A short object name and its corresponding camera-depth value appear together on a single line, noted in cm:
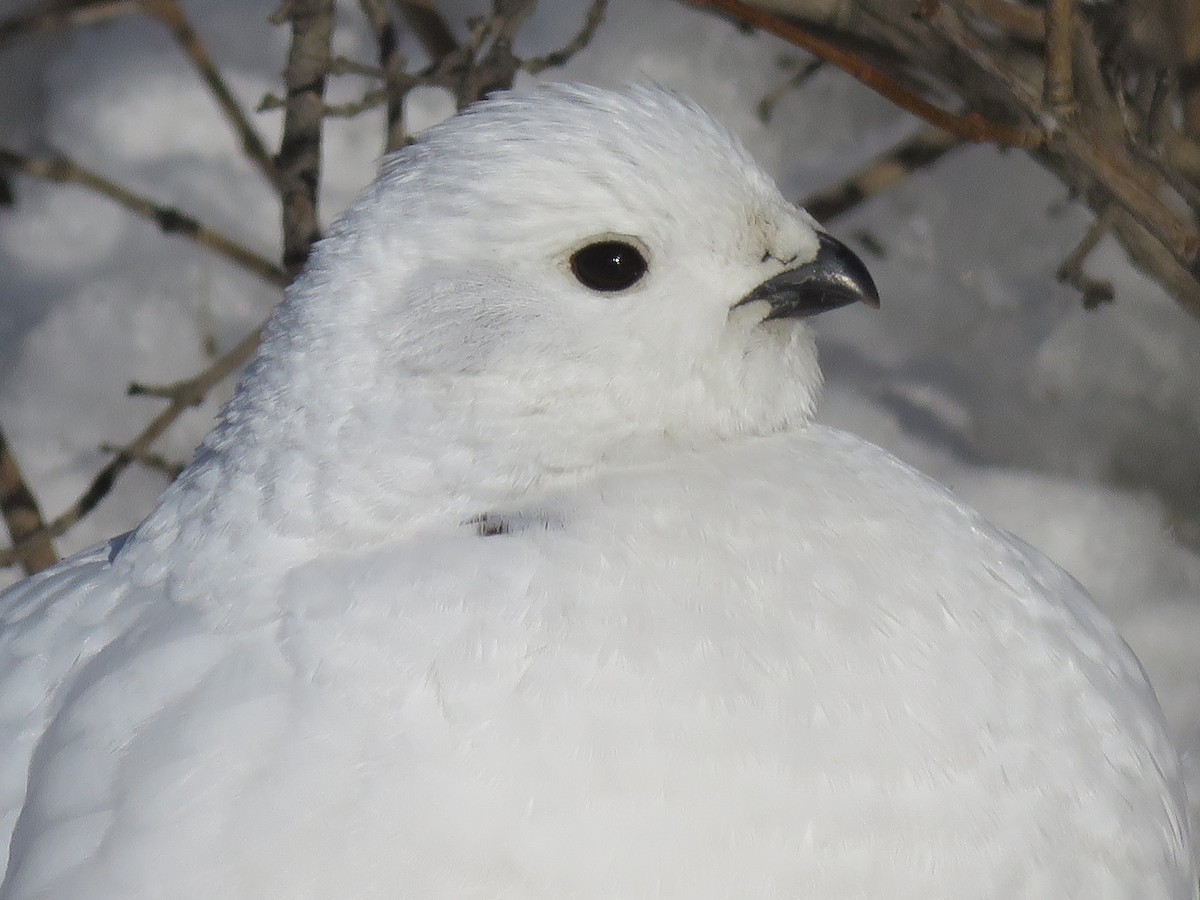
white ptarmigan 292
